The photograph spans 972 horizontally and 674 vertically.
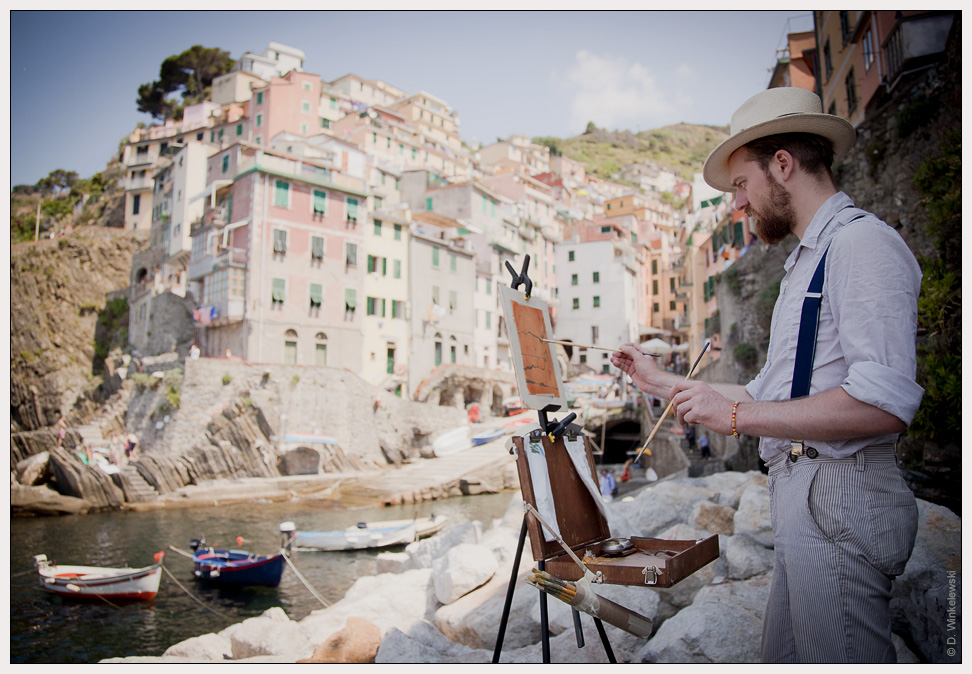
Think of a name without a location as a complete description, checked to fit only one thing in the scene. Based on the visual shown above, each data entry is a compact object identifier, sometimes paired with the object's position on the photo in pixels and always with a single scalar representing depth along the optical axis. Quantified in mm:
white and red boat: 10250
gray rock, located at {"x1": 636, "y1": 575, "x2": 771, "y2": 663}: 3164
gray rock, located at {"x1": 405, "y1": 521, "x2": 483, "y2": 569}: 8154
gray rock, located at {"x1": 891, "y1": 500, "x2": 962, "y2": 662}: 2621
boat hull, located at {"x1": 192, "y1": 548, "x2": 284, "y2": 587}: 11242
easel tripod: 2703
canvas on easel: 2848
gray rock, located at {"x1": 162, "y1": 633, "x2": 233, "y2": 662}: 5977
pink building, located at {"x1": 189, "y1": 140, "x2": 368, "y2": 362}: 26484
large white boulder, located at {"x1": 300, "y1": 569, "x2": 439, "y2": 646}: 5598
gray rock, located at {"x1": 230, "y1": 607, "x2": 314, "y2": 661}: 5418
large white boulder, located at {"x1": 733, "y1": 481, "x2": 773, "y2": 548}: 4246
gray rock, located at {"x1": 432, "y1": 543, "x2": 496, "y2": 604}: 5310
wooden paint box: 2308
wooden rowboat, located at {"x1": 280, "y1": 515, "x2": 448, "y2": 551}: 14562
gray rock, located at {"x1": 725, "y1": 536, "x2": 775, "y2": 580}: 4016
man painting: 1596
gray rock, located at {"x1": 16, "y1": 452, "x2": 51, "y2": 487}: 21394
